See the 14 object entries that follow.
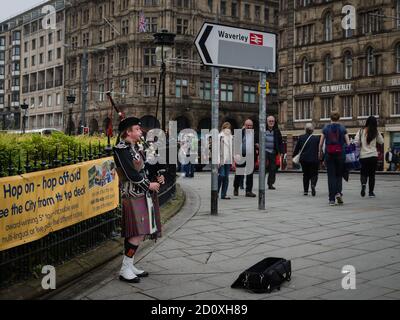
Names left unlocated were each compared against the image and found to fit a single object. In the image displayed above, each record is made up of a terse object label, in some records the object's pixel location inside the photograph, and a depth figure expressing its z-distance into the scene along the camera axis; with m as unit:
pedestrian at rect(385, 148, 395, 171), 38.34
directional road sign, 9.84
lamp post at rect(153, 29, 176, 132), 15.91
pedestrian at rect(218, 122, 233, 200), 12.91
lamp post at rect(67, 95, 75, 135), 37.00
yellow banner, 5.16
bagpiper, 5.52
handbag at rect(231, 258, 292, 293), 4.95
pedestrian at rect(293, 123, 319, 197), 13.86
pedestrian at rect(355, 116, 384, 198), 12.92
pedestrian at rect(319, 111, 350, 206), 11.49
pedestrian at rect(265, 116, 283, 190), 14.75
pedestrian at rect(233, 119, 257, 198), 13.58
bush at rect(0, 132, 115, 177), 5.54
